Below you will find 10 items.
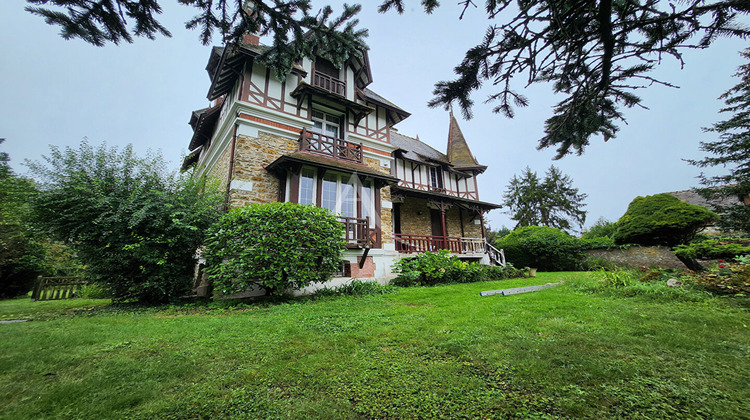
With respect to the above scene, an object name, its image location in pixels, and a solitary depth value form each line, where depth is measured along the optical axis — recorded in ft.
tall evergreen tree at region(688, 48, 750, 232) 31.78
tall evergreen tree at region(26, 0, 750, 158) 7.57
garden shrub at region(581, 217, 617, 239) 94.95
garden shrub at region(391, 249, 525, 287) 29.35
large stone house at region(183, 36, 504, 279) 28.86
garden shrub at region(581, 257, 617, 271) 41.54
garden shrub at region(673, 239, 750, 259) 20.41
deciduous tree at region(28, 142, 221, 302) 18.98
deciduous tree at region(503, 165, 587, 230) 93.97
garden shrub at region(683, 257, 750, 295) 13.67
